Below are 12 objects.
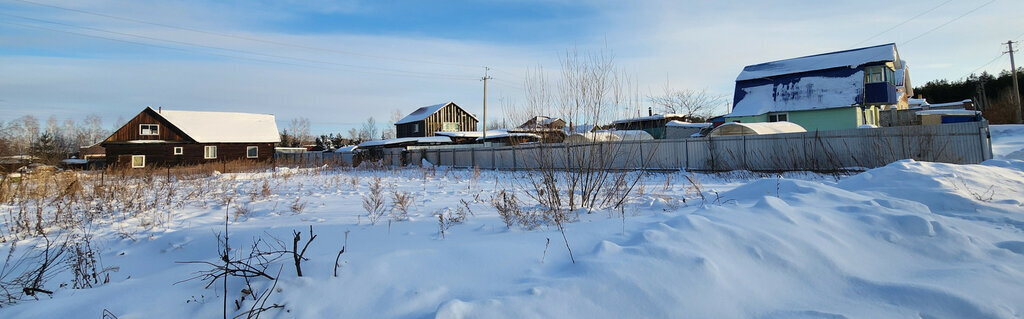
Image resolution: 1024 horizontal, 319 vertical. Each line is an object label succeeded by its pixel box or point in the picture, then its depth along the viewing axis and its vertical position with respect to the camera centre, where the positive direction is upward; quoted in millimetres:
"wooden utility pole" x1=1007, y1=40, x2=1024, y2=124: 25734 +3287
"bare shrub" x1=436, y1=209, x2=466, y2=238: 4295 -556
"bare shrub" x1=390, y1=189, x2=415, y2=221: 5369 -499
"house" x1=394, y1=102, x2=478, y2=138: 39875 +5168
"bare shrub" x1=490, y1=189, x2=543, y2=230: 4254 -538
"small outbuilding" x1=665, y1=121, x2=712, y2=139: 26562 +2153
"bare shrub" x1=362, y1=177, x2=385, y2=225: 5346 -492
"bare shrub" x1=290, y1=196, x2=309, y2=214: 6184 -439
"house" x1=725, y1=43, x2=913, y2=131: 20516 +3476
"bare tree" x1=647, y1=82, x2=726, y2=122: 40125 +4680
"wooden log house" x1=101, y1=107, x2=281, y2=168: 26875 +2867
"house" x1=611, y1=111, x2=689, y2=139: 29197 +3068
